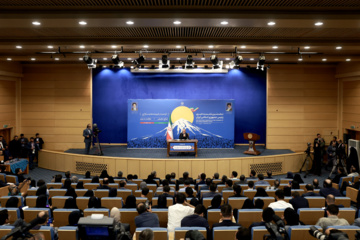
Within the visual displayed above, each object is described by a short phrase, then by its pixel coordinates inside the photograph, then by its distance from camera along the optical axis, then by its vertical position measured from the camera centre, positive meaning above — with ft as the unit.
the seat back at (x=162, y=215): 19.12 -5.58
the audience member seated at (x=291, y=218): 16.16 -4.82
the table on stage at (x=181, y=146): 47.91 -4.01
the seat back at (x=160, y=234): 14.60 -5.09
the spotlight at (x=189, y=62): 39.73 +6.85
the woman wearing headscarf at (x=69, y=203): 21.02 -5.41
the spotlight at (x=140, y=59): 38.57 +6.90
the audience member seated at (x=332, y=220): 15.83 -4.83
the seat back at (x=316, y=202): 22.34 -5.61
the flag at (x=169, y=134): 53.62 -2.56
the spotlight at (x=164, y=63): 39.17 +6.73
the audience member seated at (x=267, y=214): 14.96 -4.33
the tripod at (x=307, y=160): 44.74 -5.63
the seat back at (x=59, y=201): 21.77 -5.47
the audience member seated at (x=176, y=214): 17.56 -5.06
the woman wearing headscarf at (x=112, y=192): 23.66 -5.28
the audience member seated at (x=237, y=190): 23.23 -5.05
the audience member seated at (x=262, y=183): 28.37 -5.50
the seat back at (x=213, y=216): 18.70 -5.52
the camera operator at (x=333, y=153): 44.57 -4.62
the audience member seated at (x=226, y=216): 15.80 -4.67
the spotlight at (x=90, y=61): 38.32 +6.76
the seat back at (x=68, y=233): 15.02 -5.22
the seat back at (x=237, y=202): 21.94 -5.52
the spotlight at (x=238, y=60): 38.23 +6.86
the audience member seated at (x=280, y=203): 19.51 -4.98
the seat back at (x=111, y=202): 21.40 -5.44
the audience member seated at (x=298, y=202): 20.63 -5.22
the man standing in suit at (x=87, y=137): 48.14 -2.79
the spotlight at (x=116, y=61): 38.37 +6.86
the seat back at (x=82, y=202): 21.84 -5.57
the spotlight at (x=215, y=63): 38.81 +6.86
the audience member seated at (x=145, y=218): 16.75 -5.08
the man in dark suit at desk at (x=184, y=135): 50.39 -2.55
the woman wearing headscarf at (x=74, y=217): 17.21 -5.17
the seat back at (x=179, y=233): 14.39 -4.98
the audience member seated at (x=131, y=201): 20.66 -5.20
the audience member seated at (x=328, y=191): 25.15 -5.48
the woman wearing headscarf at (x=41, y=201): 21.03 -5.32
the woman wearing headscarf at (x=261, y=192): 23.83 -5.28
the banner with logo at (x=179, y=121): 54.80 -0.46
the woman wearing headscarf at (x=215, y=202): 20.61 -5.21
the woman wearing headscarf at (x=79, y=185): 27.50 -5.57
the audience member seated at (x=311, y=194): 23.75 -5.41
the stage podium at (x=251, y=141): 48.98 -3.37
